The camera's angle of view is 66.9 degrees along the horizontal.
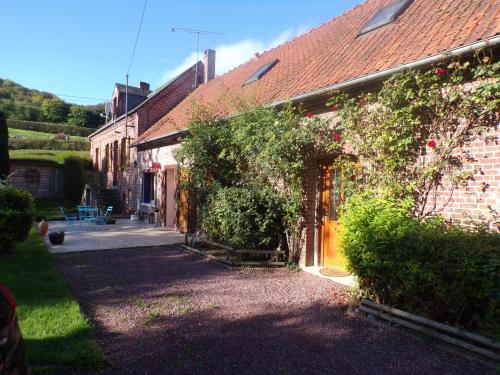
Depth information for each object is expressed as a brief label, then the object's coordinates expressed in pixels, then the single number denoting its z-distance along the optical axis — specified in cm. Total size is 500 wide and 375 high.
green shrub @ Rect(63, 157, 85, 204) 2341
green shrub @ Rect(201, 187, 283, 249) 770
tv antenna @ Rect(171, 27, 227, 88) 1856
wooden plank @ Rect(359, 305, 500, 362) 355
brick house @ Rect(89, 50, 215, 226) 1680
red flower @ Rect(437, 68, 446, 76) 519
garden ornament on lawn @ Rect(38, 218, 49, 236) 1136
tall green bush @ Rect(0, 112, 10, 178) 1880
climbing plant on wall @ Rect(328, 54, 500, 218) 495
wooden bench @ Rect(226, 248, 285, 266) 764
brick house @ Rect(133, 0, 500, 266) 502
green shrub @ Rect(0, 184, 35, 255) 793
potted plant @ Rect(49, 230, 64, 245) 989
